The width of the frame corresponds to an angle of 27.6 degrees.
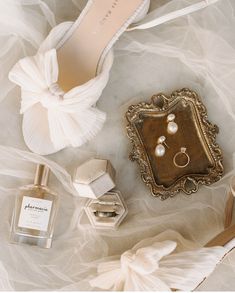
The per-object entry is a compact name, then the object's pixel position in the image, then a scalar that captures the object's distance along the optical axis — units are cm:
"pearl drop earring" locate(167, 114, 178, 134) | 104
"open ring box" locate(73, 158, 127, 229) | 98
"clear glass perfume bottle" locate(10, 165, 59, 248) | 101
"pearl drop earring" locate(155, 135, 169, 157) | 105
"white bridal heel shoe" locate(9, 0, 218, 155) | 99
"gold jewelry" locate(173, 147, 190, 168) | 104
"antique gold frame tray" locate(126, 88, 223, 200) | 104
